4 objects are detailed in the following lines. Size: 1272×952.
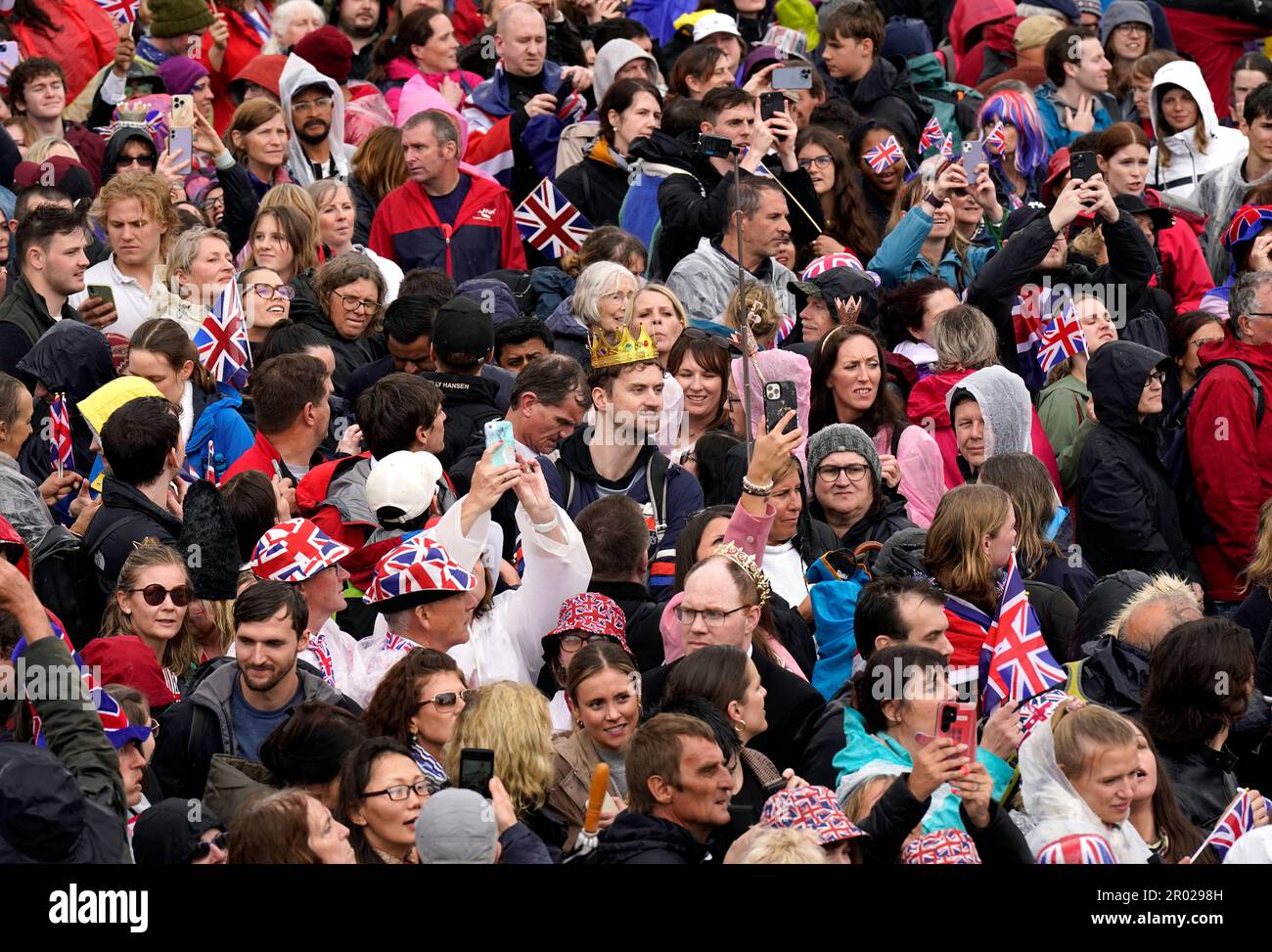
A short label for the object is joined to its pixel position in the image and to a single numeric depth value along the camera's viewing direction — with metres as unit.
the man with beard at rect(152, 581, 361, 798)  14.94
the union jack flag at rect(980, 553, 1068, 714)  15.28
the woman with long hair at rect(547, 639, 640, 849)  14.74
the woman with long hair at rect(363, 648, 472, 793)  14.52
